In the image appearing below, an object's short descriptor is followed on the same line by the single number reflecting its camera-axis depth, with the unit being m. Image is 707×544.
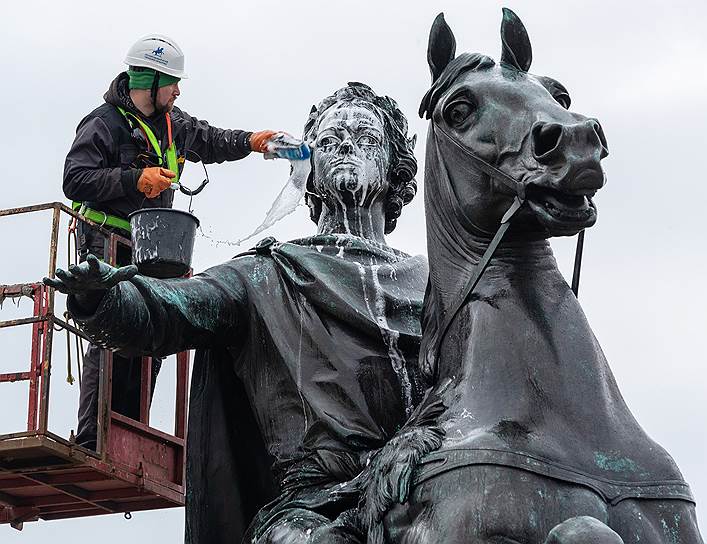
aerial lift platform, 12.76
